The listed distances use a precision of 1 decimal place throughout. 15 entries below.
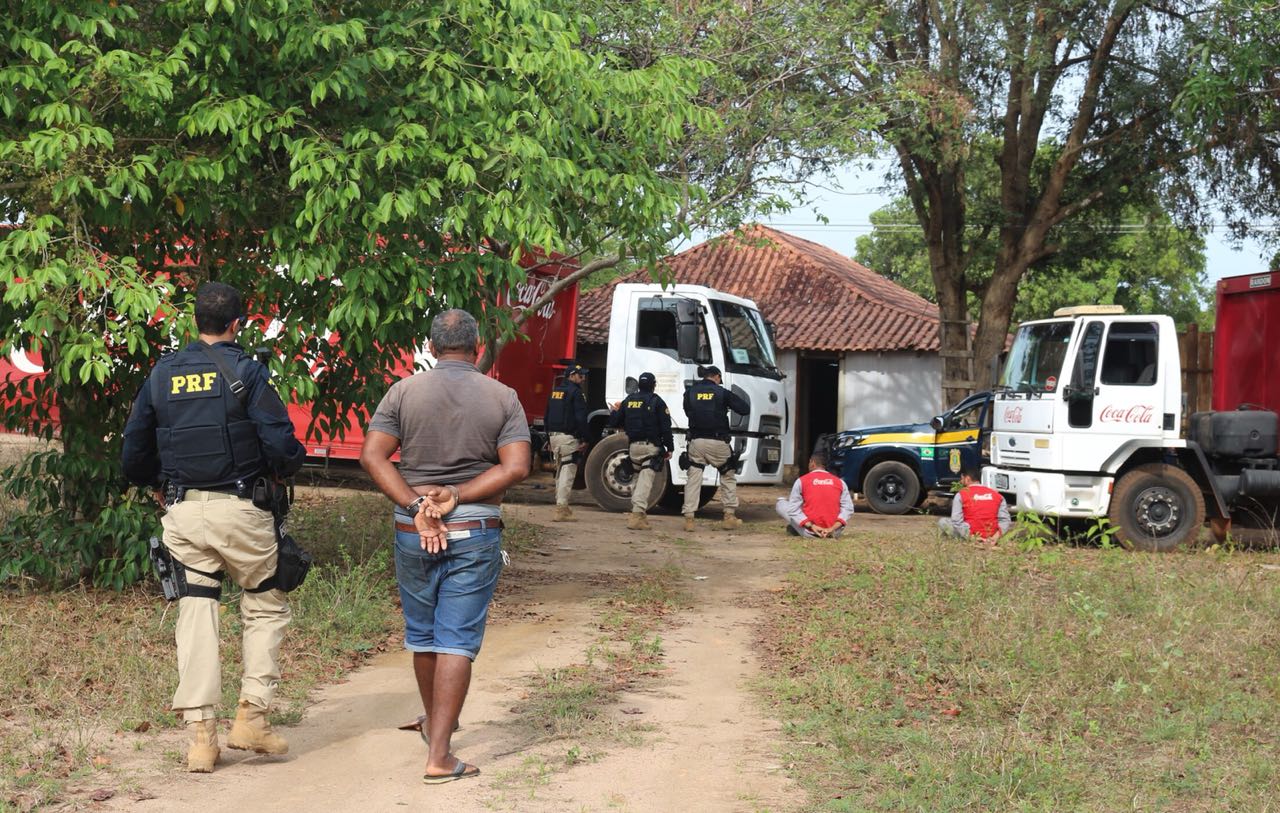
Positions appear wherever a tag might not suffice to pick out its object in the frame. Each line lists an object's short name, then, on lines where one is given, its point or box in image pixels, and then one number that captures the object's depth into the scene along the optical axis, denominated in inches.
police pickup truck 710.5
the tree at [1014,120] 777.6
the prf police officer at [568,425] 636.1
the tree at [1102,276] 1622.8
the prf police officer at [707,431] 602.9
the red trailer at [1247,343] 553.3
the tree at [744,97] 603.2
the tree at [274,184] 296.2
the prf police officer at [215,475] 209.5
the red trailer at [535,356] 668.1
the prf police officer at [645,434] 604.7
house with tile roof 1050.1
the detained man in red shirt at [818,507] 558.9
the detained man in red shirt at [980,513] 517.0
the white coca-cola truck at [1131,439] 529.0
